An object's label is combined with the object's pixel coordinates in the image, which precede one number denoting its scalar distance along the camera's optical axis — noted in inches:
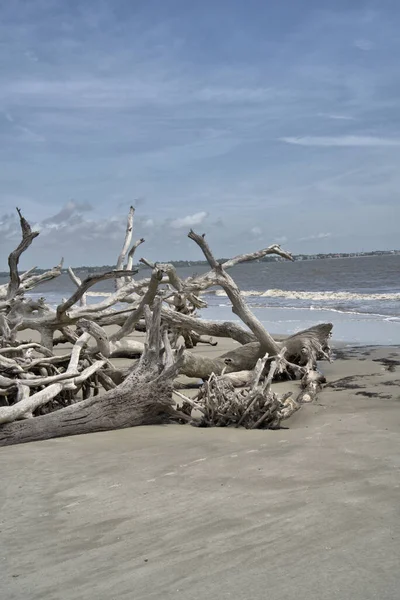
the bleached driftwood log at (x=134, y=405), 225.8
